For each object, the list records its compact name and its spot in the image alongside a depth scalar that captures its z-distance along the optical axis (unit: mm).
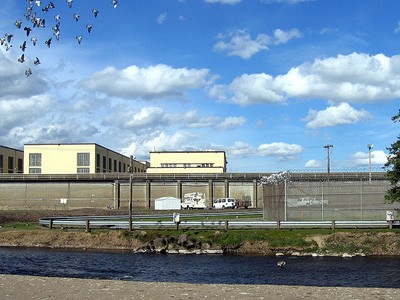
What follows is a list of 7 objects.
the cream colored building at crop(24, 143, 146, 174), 116750
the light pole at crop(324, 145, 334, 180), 94000
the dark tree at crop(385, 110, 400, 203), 39656
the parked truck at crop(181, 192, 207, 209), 91812
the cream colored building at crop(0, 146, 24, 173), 122562
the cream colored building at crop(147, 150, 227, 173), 131750
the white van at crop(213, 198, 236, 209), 88625
